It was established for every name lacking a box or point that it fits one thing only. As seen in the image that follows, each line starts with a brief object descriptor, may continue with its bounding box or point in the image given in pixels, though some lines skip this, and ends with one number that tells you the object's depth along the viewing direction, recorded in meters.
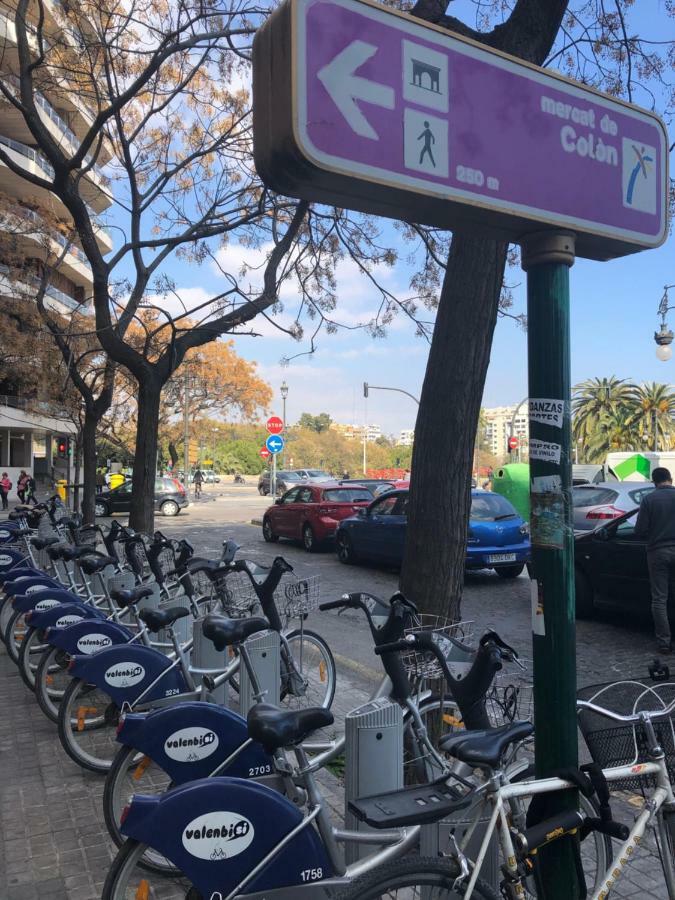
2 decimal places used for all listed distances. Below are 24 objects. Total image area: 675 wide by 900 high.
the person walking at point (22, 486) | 28.48
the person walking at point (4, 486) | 28.55
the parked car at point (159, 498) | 26.48
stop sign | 24.78
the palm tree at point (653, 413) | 49.22
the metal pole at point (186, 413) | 36.59
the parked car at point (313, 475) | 44.57
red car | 15.95
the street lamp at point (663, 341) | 15.49
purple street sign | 1.85
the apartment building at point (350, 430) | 110.69
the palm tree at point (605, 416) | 51.38
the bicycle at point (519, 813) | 2.06
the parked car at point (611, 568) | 8.13
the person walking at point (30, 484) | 28.98
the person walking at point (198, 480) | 42.92
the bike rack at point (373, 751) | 3.04
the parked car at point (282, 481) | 44.00
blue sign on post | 25.16
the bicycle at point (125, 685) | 4.19
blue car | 11.58
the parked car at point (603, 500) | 11.88
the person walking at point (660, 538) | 7.26
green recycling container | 19.69
